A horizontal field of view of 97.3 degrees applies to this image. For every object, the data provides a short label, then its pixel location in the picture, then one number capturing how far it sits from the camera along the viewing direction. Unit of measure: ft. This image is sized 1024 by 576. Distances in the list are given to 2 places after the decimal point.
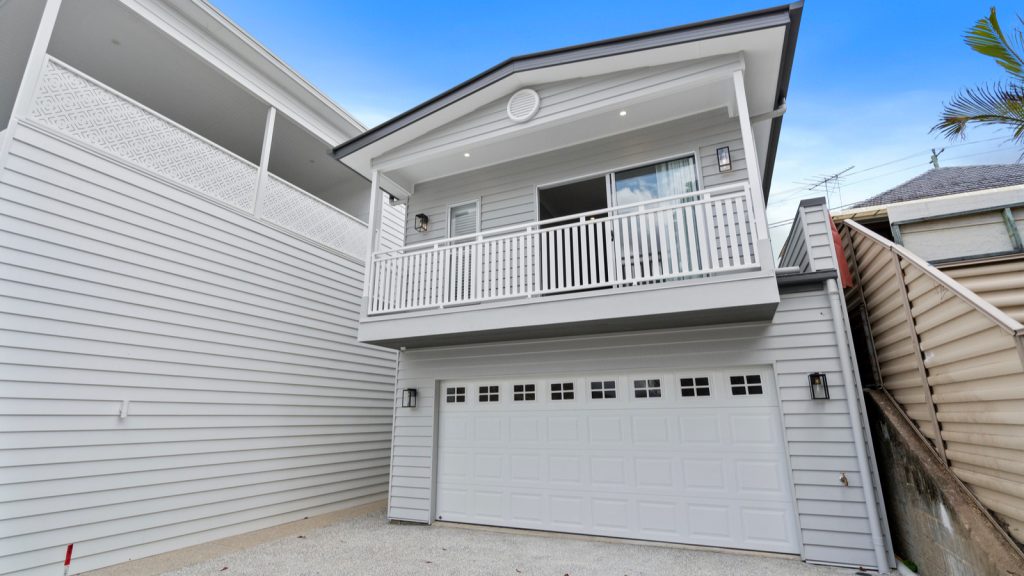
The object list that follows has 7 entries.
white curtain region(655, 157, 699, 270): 18.92
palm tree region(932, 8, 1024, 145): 12.26
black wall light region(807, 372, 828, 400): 14.69
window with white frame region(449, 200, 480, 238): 23.22
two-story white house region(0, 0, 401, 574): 13.65
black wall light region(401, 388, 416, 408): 21.18
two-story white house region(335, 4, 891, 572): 14.69
